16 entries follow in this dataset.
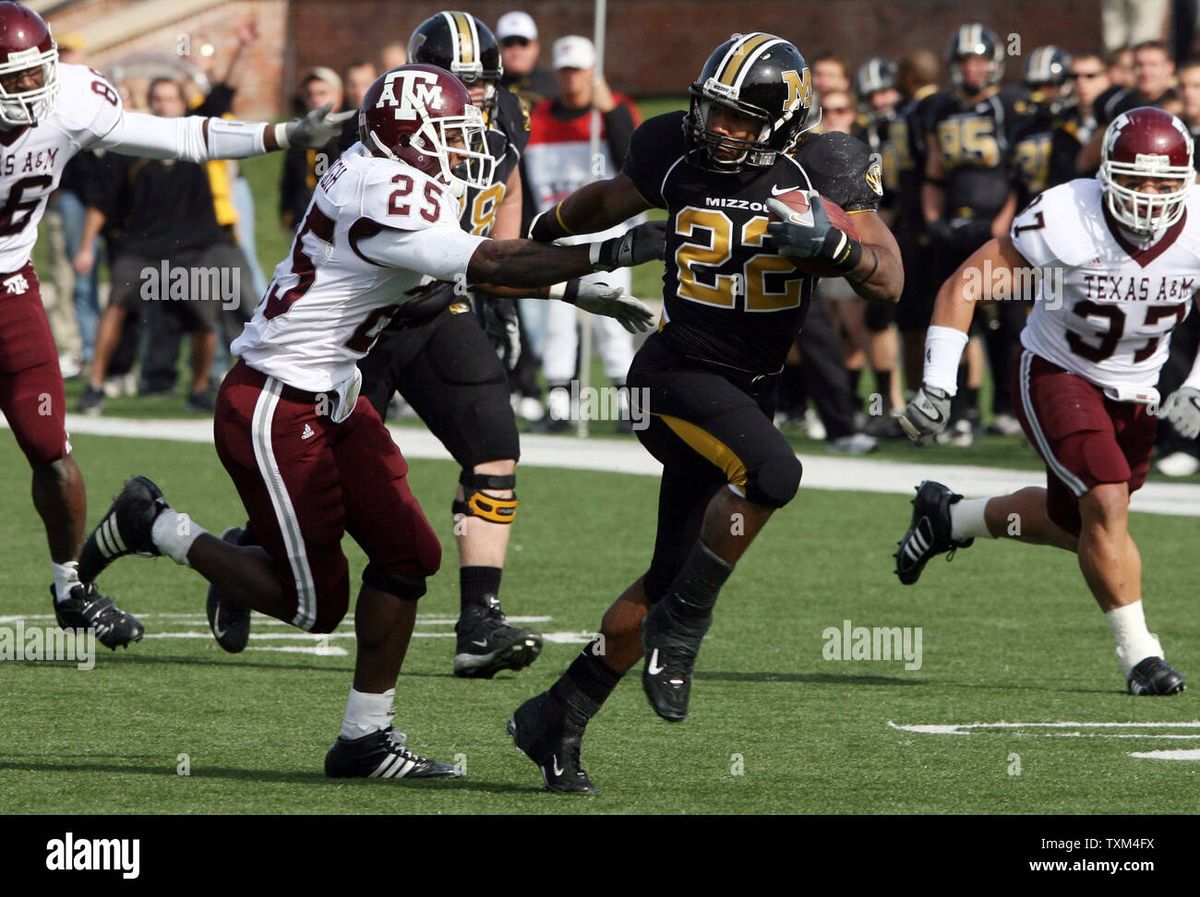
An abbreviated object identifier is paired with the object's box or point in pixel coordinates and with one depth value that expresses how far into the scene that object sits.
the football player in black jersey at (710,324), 5.23
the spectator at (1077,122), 12.52
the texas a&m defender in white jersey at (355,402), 5.21
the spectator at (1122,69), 13.38
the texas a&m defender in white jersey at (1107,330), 6.68
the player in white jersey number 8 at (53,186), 6.75
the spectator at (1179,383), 11.77
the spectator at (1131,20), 22.45
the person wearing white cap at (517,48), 12.50
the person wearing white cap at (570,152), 12.44
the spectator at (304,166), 13.41
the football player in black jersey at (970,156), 12.34
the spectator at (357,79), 13.69
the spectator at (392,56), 14.77
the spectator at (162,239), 14.20
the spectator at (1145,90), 11.86
